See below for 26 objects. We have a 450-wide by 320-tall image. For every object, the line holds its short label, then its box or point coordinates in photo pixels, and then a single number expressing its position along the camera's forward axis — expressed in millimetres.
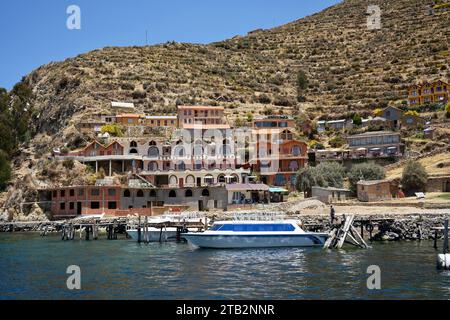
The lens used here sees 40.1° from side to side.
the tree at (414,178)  79625
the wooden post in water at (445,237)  41219
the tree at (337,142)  109456
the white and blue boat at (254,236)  54188
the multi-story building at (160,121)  113312
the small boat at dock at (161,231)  63656
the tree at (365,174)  84938
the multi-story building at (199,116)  113250
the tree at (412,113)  112600
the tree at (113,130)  105062
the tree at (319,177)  85375
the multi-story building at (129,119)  113000
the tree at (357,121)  117875
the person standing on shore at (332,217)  58216
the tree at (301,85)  151300
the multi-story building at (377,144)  97438
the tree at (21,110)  120438
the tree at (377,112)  117912
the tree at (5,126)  111281
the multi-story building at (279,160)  94875
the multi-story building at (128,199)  86000
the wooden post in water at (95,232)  68194
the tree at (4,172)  99625
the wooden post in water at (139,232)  62375
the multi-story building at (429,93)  123062
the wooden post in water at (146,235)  62031
